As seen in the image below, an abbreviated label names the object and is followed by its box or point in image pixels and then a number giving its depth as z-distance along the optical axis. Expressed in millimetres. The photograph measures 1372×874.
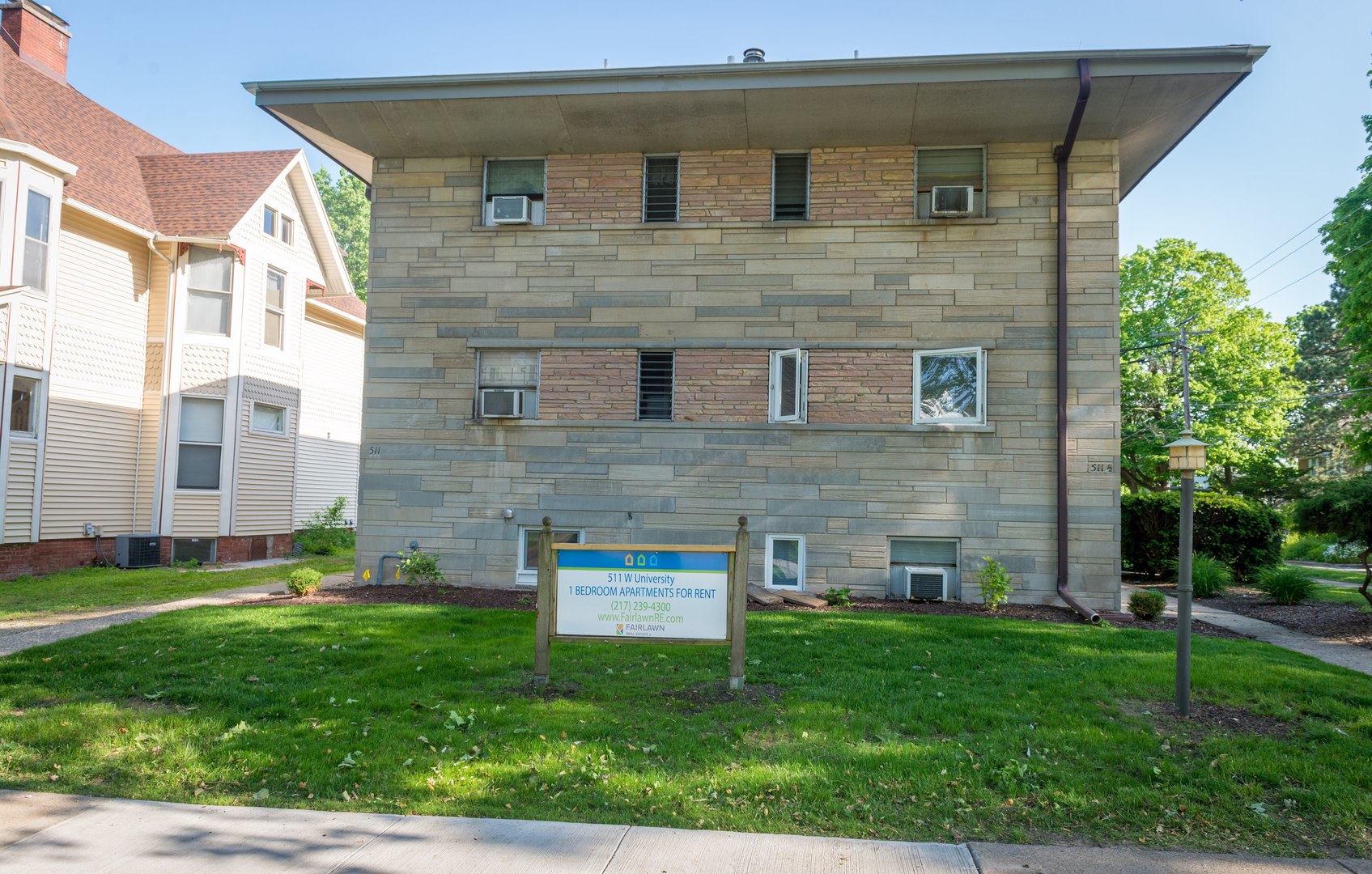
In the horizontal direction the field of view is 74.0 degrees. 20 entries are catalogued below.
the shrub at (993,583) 11266
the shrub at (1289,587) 13773
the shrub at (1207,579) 14875
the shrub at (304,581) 11875
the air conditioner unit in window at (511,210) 12948
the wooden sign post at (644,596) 7027
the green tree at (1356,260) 17328
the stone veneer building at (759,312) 11875
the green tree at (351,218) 51594
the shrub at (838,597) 11453
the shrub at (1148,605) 10945
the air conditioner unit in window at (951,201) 12102
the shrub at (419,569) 12492
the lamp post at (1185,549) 6336
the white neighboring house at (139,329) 15719
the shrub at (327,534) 21969
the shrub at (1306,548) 32625
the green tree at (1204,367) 31266
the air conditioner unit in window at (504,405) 12805
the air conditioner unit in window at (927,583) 12047
